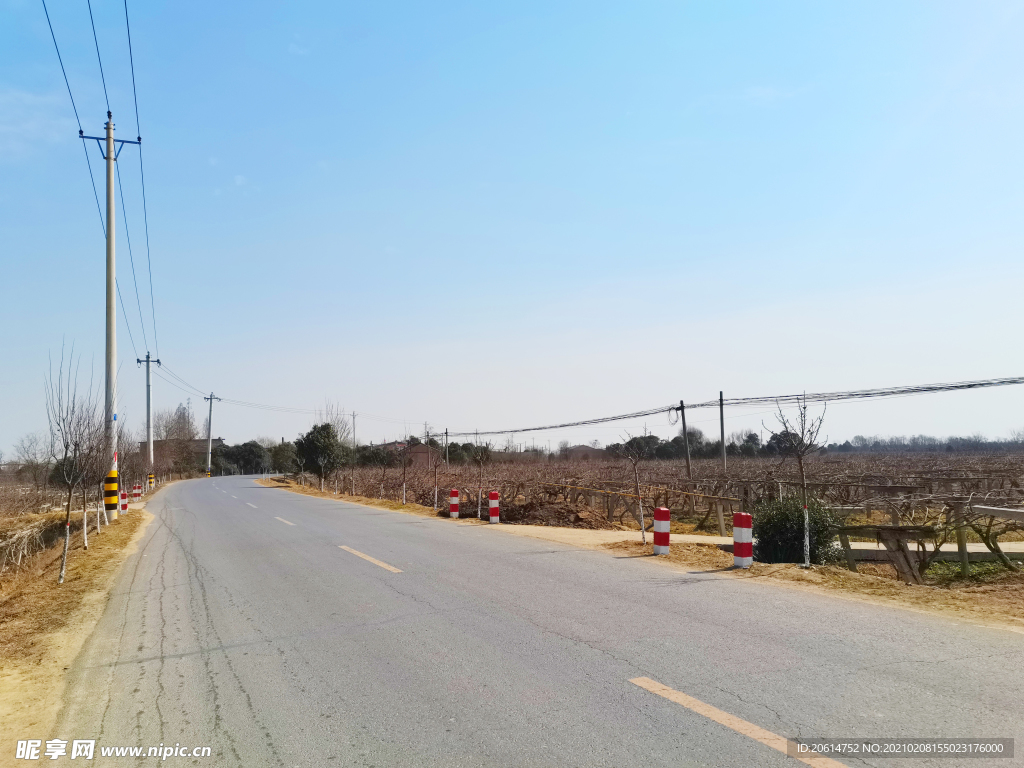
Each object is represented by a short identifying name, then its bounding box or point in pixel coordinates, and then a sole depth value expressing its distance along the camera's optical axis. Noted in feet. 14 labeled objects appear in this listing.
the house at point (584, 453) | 267.80
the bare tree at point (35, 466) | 116.53
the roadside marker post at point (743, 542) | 37.60
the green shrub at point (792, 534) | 42.60
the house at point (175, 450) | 230.40
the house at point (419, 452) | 185.28
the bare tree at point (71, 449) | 50.11
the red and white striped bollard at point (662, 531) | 43.91
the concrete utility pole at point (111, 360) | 66.13
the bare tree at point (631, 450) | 67.34
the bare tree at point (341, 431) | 181.59
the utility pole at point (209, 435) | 288.71
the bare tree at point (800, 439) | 55.31
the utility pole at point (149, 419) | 161.07
